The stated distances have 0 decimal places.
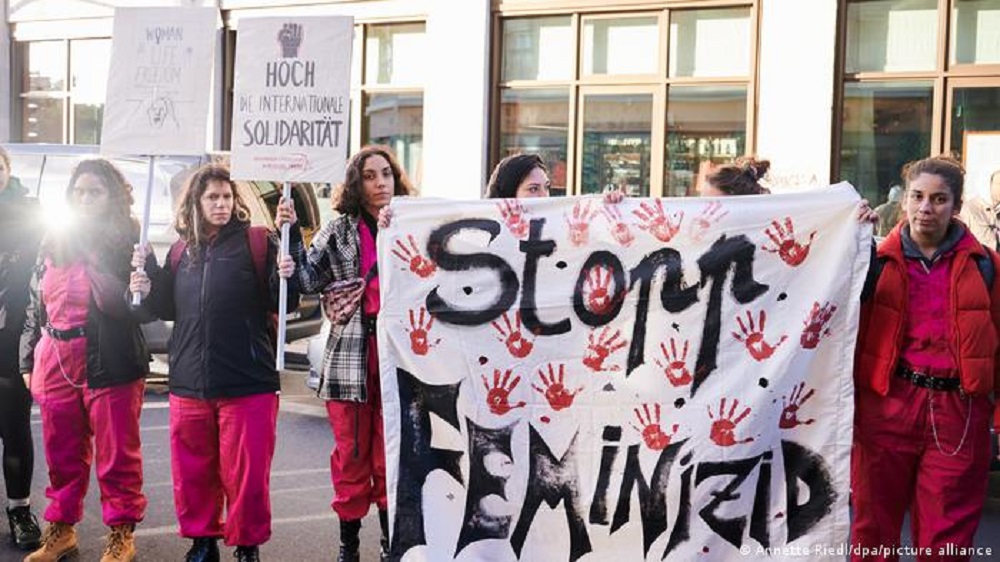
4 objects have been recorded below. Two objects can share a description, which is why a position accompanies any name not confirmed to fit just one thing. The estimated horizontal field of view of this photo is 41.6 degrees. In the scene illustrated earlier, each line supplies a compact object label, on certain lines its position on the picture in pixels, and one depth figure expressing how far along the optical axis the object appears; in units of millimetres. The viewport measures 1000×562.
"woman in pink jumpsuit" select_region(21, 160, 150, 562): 5895
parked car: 10234
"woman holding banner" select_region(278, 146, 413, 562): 5746
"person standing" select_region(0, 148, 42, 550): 6289
